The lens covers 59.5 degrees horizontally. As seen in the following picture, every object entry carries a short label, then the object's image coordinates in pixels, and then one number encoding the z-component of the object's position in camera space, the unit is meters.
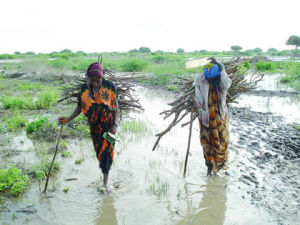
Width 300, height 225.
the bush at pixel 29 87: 13.77
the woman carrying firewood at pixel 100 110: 3.52
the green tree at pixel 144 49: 72.06
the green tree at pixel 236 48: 63.45
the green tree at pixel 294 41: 47.66
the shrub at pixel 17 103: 9.20
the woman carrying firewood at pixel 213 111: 3.91
